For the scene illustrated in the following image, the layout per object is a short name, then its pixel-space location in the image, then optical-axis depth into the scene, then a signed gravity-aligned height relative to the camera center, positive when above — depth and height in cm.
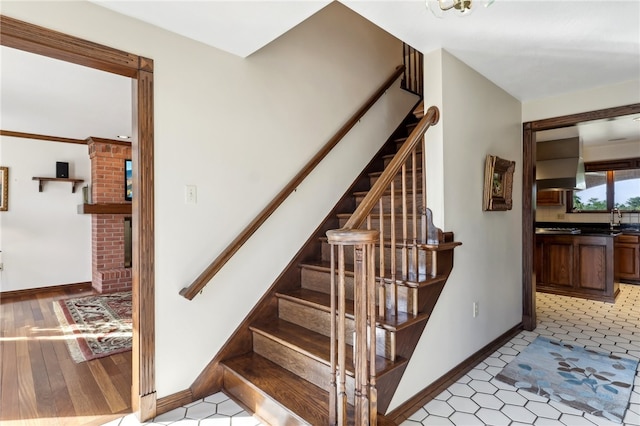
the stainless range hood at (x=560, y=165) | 502 +70
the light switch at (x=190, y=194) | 200 +12
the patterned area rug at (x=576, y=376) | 205 -114
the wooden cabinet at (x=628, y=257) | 526 -73
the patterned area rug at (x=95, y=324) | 278 -109
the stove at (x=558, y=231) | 473 -29
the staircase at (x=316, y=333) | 173 -74
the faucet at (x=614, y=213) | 588 -6
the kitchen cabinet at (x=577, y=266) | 433 -74
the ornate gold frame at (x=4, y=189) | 462 +36
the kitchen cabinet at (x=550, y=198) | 631 +24
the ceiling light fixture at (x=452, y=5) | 133 +81
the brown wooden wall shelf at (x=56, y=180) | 485 +51
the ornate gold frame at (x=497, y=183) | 265 +23
